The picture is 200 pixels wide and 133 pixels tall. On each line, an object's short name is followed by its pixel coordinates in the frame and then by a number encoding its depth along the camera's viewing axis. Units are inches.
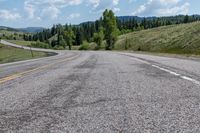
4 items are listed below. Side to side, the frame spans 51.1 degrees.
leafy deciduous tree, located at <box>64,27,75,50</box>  3235.0
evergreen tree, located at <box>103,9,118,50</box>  2101.8
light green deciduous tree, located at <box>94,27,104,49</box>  2490.6
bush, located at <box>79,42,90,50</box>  2776.6
